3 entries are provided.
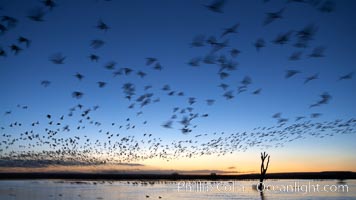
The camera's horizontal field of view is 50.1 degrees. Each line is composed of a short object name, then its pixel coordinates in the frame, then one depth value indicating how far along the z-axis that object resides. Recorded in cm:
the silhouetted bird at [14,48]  1145
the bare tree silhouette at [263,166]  5299
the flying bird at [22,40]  1116
